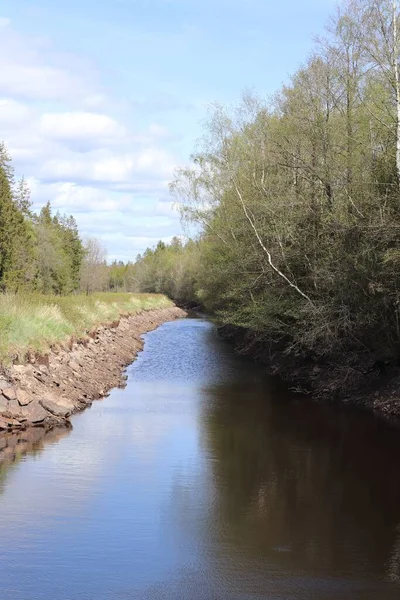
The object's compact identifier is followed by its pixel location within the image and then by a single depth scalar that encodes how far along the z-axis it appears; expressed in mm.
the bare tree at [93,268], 83750
